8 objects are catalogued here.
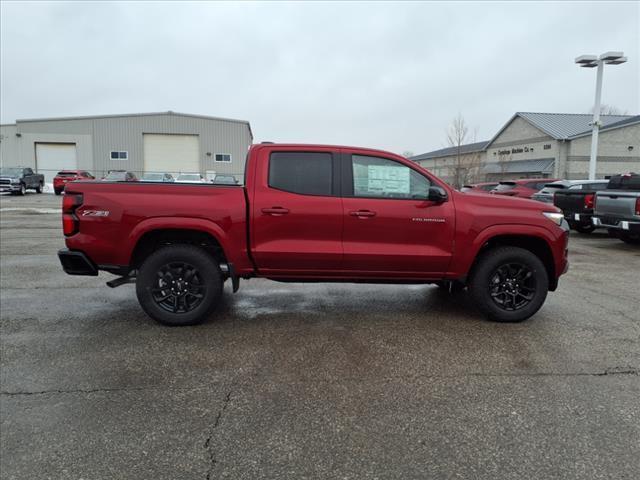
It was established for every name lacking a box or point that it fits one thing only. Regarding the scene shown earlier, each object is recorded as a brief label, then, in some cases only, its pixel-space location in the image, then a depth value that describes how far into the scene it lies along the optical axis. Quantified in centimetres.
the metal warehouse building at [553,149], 3947
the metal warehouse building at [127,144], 4034
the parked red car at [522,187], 1608
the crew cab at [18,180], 2769
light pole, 1956
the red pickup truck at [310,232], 466
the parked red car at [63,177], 2995
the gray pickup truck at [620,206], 986
